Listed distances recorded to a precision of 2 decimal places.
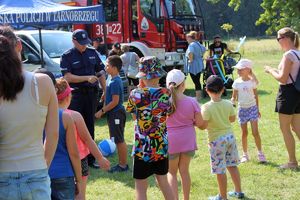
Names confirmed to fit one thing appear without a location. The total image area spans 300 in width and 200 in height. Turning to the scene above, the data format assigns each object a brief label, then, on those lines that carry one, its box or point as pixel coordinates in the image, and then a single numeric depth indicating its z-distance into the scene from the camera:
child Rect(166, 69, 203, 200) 4.70
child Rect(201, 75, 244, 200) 5.10
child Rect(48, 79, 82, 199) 3.43
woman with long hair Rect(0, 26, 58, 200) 2.60
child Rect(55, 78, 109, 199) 3.63
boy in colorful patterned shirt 4.29
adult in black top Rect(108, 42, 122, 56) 12.50
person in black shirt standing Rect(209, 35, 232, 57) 14.56
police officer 6.29
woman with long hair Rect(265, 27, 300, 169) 6.18
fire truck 15.33
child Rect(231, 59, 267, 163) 6.60
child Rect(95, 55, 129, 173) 6.31
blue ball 7.43
